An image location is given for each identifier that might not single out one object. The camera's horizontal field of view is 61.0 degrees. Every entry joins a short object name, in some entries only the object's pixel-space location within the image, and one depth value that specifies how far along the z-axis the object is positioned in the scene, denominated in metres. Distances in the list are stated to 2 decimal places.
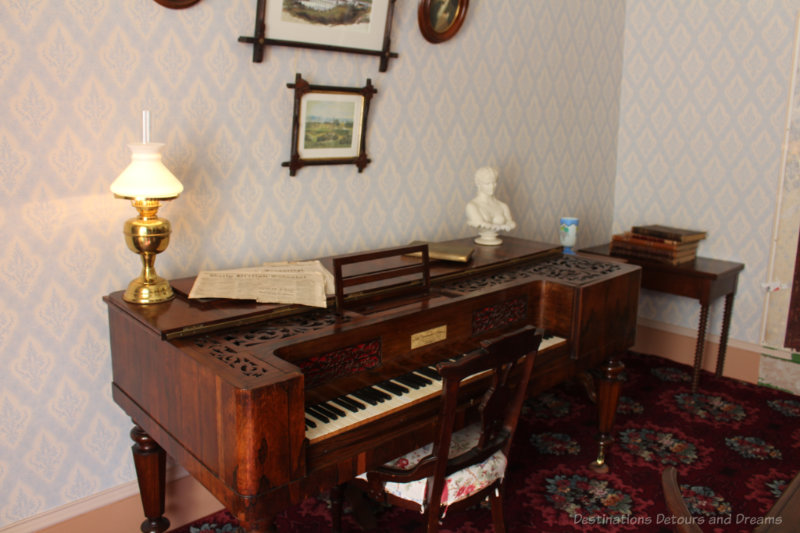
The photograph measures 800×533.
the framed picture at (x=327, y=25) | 2.52
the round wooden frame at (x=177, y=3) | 2.28
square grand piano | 1.70
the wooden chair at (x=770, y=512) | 1.09
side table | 3.77
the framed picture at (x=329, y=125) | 2.69
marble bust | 3.15
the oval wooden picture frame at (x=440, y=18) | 3.03
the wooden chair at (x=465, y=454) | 1.91
